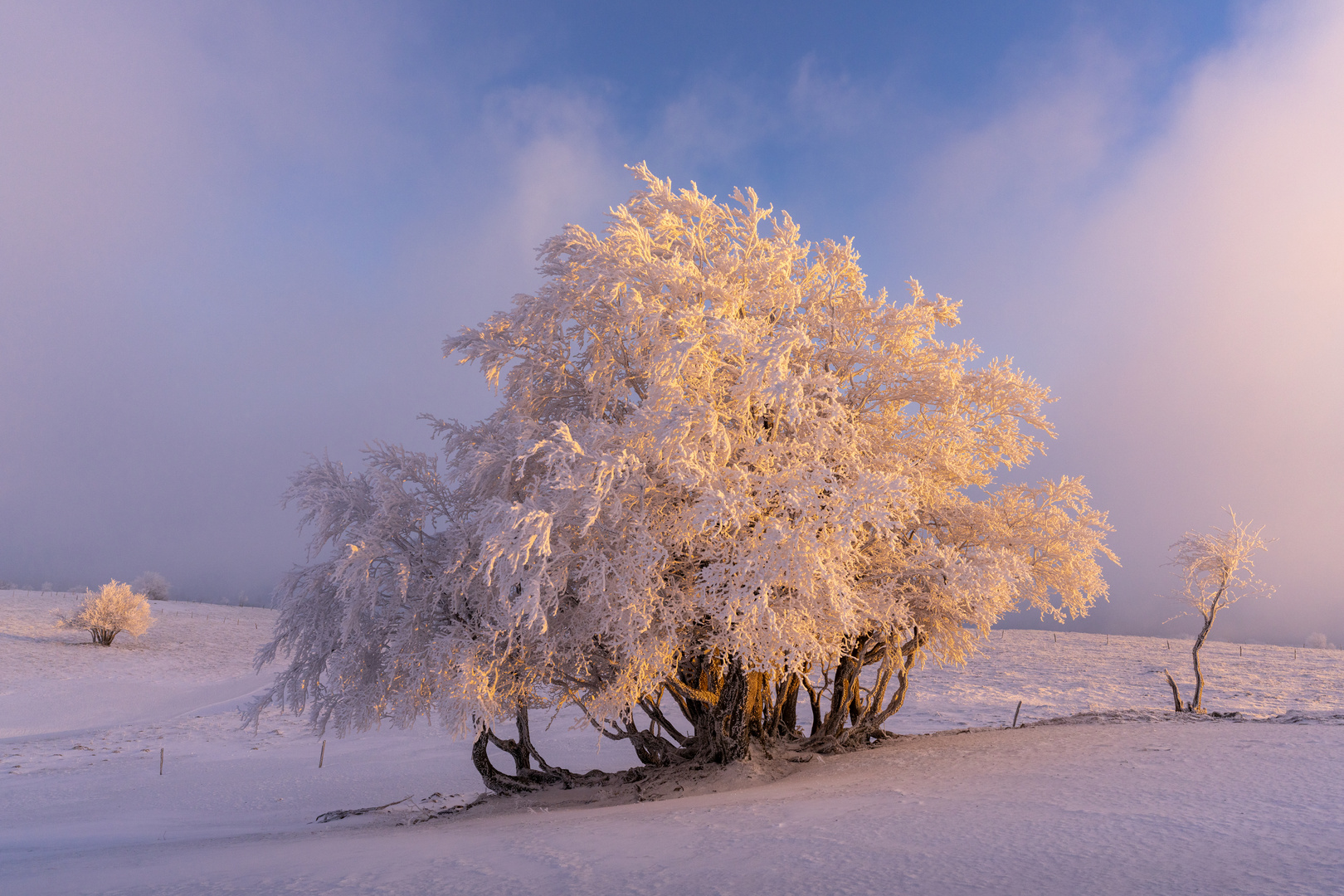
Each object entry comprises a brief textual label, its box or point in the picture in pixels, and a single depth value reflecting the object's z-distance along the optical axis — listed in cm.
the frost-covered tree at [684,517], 1023
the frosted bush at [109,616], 4644
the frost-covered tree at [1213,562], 1919
